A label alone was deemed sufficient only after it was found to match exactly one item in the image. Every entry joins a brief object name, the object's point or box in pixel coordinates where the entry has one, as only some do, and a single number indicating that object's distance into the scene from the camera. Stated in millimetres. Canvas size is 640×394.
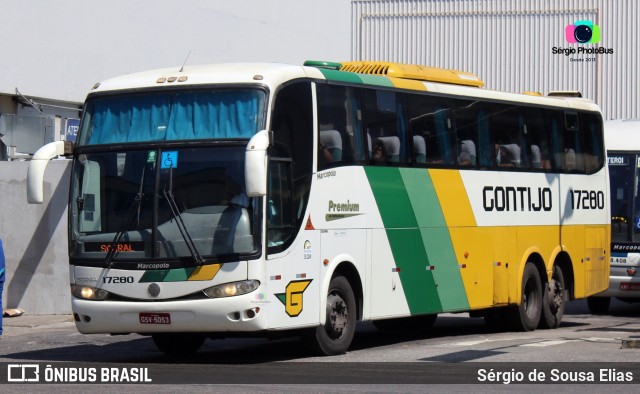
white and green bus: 14008
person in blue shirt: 18156
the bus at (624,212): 23094
